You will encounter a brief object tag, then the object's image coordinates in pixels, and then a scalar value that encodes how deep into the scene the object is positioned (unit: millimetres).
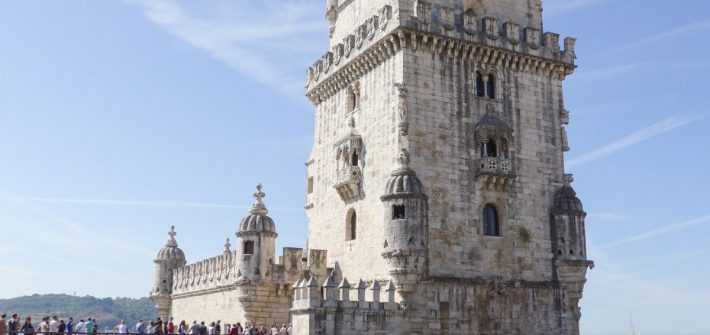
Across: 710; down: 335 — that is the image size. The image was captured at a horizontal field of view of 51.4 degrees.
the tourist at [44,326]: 27825
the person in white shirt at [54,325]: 27909
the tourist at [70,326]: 28916
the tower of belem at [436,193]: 30203
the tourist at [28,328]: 25028
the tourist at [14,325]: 26859
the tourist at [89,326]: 28050
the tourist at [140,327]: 29733
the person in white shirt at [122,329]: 27984
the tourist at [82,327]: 29716
